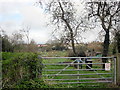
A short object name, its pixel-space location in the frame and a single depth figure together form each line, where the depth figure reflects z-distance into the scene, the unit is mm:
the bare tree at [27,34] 31681
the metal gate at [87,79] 8258
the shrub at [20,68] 7407
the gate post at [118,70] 8316
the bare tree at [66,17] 18297
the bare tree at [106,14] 15523
